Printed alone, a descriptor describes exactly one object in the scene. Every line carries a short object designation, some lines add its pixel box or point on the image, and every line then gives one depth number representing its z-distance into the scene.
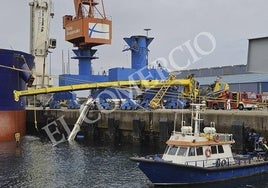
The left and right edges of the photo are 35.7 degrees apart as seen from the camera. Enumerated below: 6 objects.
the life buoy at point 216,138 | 24.05
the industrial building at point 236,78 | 80.44
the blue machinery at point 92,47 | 64.38
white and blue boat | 21.92
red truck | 44.18
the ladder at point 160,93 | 44.87
